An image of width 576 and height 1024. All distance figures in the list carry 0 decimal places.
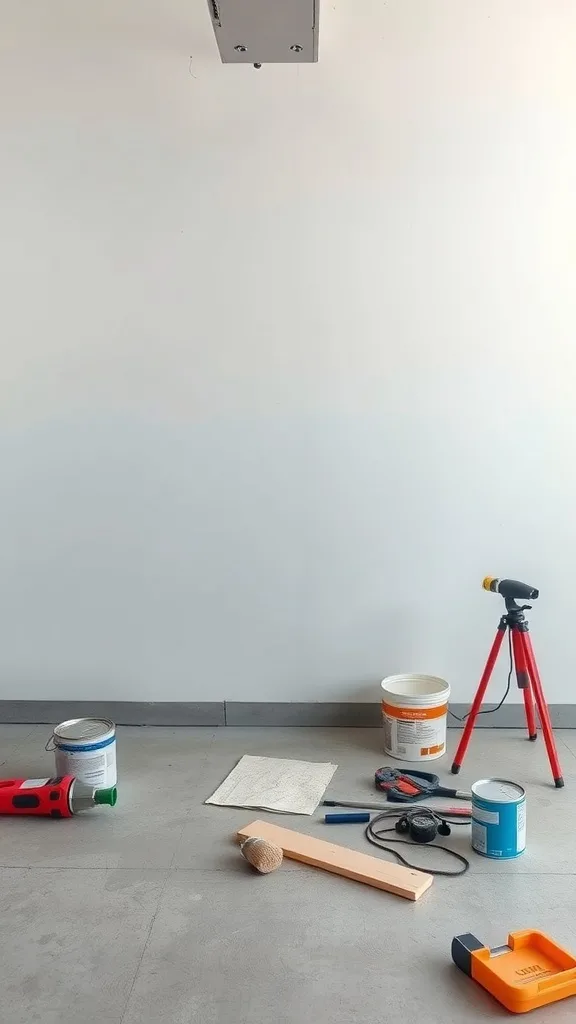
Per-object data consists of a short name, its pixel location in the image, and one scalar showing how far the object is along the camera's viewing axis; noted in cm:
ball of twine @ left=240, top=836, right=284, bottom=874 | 207
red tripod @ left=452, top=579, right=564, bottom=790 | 260
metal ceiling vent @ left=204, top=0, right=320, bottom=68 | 253
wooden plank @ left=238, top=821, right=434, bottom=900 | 200
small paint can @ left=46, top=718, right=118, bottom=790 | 248
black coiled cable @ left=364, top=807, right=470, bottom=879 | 212
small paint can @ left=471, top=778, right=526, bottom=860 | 214
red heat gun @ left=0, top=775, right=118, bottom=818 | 240
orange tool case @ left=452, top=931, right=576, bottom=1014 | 159
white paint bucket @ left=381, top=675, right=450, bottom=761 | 281
